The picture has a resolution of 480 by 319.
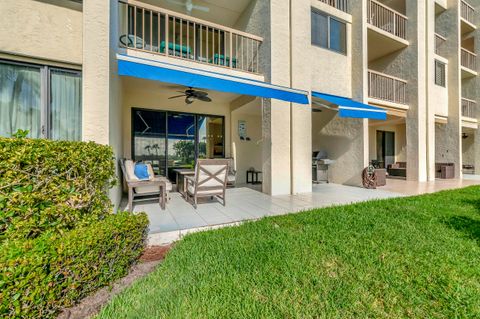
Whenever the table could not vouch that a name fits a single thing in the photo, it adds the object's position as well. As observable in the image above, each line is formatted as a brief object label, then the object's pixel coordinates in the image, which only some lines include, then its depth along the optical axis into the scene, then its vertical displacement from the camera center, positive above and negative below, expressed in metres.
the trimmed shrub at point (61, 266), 2.34 -1.31
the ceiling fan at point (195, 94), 9.15 +2.70
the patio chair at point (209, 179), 6.88 -0.60
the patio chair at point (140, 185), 6.49 -0.74
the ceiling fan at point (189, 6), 10.27 +7.25
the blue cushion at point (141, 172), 7.11 -0.37
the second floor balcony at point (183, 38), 7.54 +5.08
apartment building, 4.92 +2.71
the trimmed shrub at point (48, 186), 3.29 -0.42
